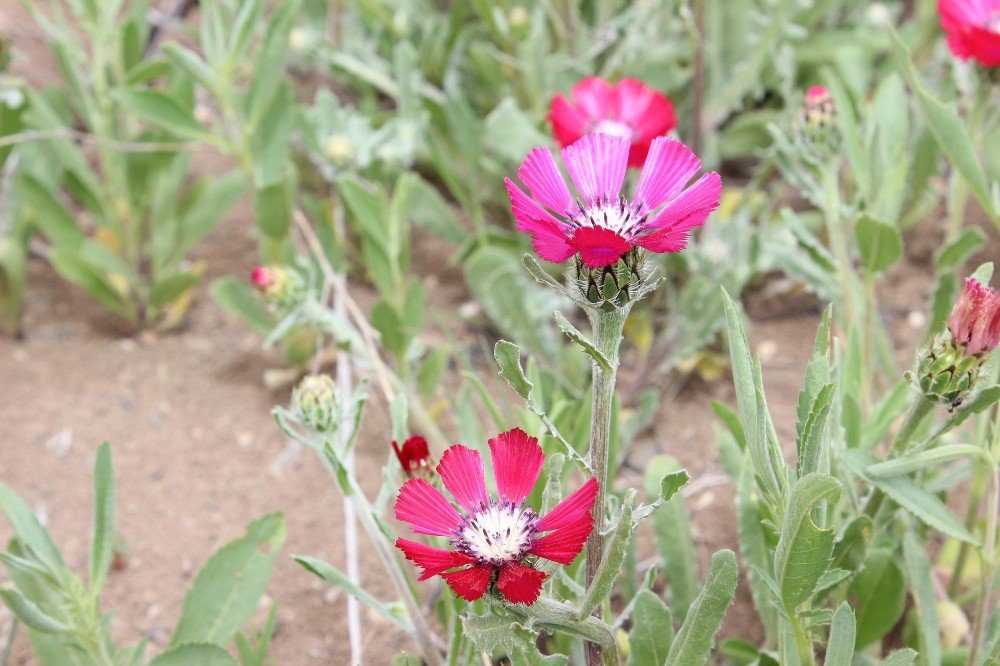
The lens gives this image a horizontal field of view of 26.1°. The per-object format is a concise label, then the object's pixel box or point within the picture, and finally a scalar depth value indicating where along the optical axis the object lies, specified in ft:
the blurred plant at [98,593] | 1.43
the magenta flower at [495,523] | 1.23
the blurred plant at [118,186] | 1.88
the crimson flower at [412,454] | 1.38
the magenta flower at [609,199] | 1.24
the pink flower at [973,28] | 1.59
